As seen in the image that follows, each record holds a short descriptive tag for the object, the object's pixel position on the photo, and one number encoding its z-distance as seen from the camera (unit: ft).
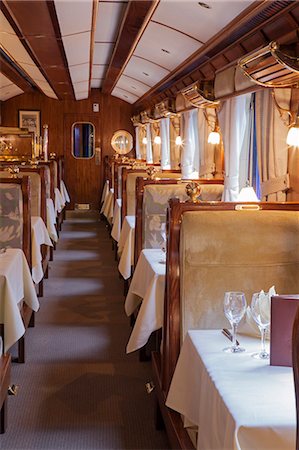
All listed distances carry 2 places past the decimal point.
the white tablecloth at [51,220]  22.62
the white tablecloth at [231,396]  5.09
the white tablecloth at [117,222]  23.73
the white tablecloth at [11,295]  11.49
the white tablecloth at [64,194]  36.70
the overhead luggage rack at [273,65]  11.93
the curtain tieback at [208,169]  22.79
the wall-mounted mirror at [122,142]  44.73
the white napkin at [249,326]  7.47
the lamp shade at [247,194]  13.44
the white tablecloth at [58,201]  30.01
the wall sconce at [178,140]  28.63
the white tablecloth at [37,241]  16.74
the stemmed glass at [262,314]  6.83
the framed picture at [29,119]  42.80
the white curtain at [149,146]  40.22
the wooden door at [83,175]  43.80
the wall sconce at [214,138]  21.08
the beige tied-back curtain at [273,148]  14.28
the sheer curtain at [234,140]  18.39
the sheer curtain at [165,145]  34.22
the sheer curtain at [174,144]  31.04
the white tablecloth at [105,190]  38.03
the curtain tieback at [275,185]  14.23
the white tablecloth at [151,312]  11.36
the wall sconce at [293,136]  12.44
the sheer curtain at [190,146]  27.09
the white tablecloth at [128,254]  17.43
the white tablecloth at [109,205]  30.97
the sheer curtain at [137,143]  44.45
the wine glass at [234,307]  6.98
